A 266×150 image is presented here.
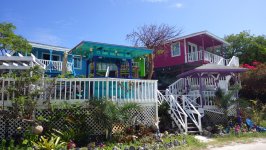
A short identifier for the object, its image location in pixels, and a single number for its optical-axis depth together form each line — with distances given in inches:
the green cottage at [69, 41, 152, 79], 373.2
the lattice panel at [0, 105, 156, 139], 275.0
